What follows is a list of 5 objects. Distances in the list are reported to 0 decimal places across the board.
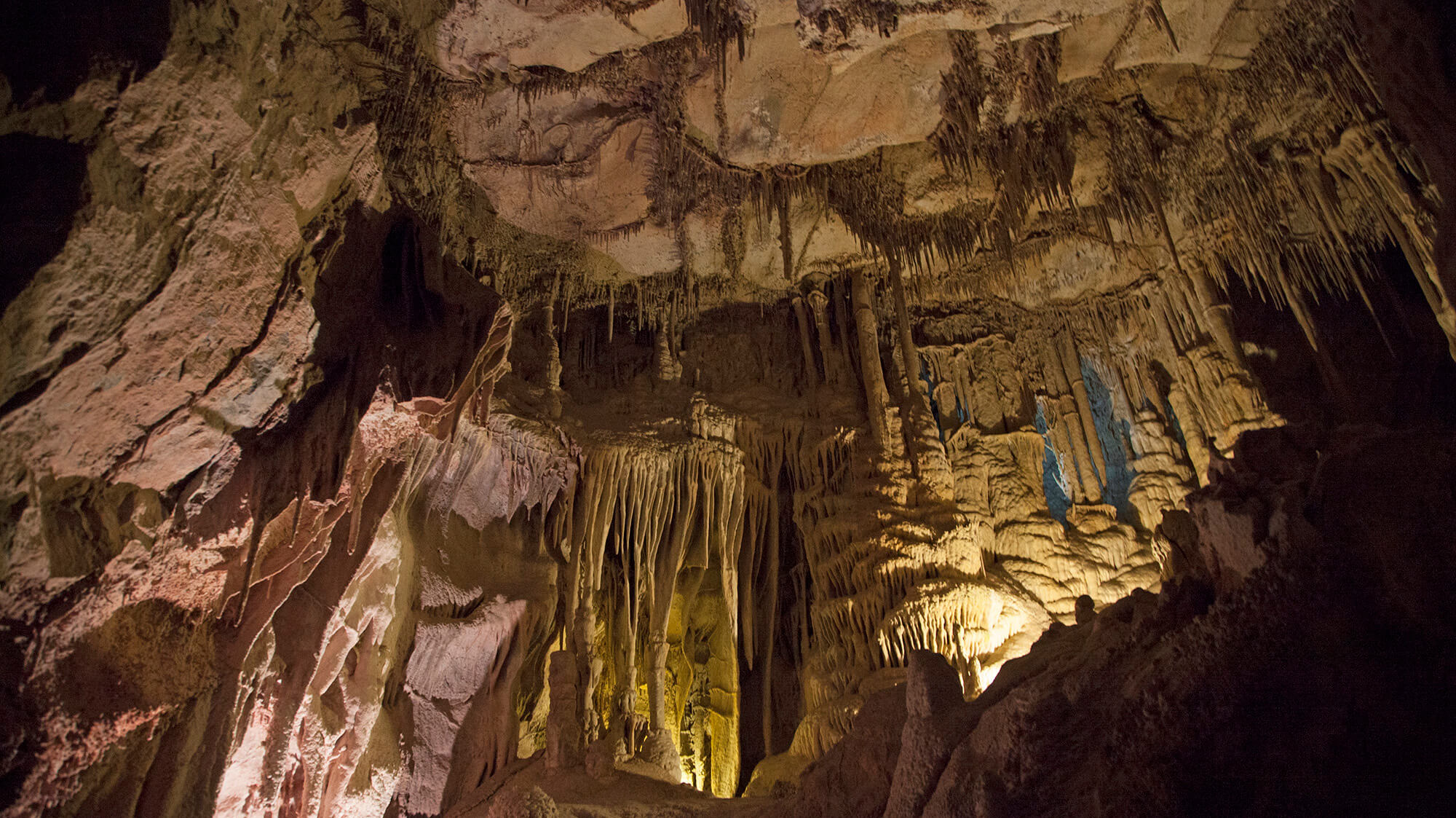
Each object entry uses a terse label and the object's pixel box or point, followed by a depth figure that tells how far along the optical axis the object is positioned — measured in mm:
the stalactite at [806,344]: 10227
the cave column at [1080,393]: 10398
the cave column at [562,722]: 6277
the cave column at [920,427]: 9047
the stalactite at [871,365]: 9266
